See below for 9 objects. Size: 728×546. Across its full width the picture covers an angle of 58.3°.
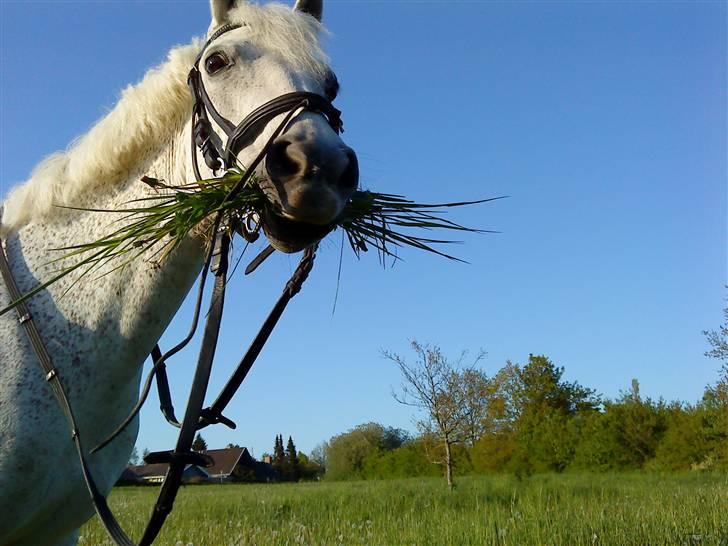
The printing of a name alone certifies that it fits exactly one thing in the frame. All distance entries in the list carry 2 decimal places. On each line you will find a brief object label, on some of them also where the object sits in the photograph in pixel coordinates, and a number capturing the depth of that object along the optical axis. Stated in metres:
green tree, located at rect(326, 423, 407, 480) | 63.22
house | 68.62
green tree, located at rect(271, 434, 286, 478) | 83.69
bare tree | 23.89
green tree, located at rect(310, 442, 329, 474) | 84.62
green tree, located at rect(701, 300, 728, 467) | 24.59
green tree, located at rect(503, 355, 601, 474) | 38.28
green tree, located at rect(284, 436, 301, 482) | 81.31
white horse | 2.63
